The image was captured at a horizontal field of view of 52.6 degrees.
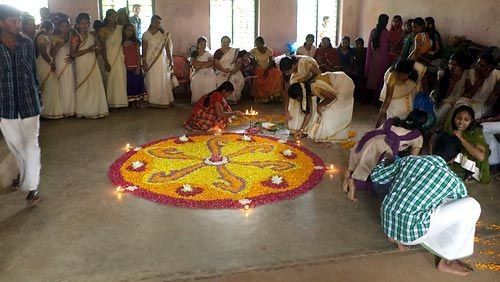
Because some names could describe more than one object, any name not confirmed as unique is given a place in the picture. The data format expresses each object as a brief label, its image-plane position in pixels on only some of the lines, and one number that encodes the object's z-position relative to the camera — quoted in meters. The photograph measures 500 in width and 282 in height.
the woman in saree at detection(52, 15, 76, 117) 7.99
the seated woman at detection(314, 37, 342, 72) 9.97
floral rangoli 5.26
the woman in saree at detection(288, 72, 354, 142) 7.09
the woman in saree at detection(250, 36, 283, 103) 9.73
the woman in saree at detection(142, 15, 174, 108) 8.99
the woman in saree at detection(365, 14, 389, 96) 9.38
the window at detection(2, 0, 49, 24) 10.67
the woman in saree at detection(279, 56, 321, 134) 6.86
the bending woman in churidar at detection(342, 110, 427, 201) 4.99
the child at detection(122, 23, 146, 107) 8.78
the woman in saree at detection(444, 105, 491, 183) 5.33
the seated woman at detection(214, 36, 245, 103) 9.66
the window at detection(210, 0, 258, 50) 11.62
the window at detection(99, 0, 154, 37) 10.99
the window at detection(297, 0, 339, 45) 12.12
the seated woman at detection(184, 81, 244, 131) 7.58
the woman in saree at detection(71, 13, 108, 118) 8.25
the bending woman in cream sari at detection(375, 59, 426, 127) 6.72
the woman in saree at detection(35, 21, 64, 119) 7.93
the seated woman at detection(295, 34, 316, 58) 10.13
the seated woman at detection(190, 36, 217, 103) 9.59
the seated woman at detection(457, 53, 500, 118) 6.68
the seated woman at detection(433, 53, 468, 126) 6.99
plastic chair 10.34
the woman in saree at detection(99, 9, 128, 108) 8.59
